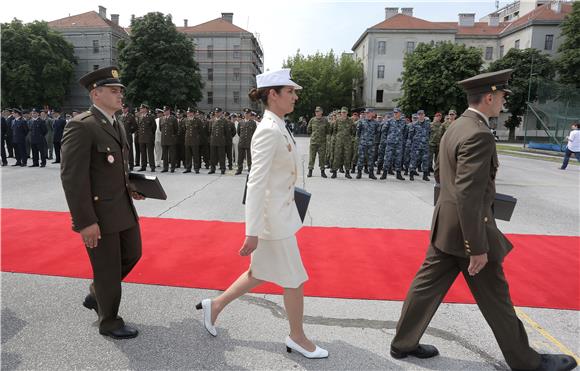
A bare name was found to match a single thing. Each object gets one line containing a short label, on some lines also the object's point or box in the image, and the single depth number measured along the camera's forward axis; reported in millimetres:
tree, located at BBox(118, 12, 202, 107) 45656
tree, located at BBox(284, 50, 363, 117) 53812
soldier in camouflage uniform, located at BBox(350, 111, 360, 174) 13295
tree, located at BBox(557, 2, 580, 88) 44594
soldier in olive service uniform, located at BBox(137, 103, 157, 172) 12914
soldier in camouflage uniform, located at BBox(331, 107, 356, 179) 12555
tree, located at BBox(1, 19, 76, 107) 48000
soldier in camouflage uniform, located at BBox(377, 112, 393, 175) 12992
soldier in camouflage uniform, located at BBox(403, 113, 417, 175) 12883
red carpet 4082
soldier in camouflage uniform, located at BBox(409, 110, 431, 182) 12609
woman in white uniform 2559
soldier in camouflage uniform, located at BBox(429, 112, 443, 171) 12992
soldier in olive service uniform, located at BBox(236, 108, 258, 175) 12945
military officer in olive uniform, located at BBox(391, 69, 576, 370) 2418
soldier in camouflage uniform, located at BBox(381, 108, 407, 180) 12562
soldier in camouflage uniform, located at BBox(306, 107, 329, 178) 12945
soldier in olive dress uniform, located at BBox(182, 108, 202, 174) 13141
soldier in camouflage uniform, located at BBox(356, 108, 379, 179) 12633
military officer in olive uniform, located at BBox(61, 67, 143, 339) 2738
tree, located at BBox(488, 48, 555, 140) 46750
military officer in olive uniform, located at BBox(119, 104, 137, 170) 12500
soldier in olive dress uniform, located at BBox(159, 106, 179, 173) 12953
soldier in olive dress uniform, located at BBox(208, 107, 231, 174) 13141
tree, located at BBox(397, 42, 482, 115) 45156
